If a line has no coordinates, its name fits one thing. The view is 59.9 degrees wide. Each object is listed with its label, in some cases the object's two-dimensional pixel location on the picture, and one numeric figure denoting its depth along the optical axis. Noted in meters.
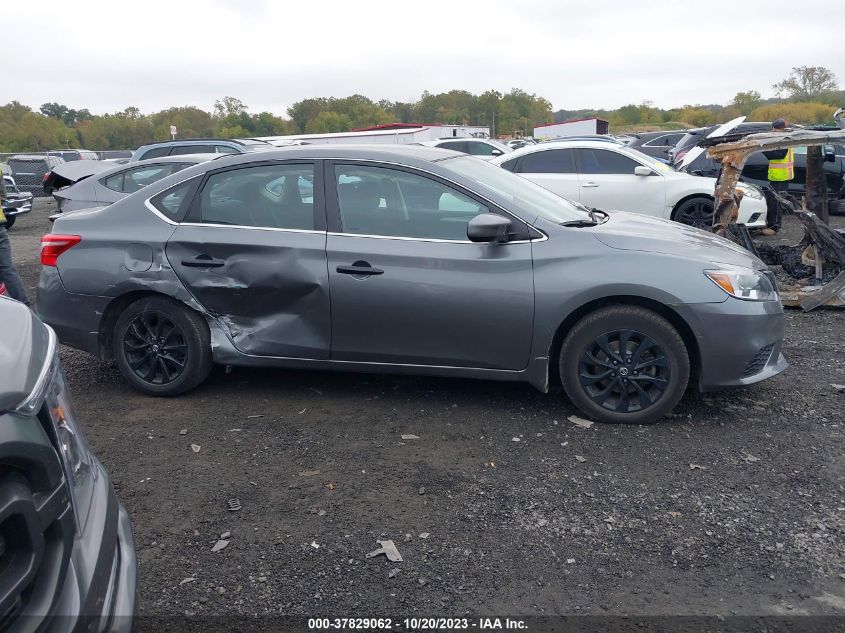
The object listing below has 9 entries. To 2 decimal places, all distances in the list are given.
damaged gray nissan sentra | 4.38
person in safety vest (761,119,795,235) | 11.46
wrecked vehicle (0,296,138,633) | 1.63
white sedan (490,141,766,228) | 10.73
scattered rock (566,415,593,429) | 4.50
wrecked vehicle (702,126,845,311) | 6.98
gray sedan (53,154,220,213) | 10.51
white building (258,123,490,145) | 19.42
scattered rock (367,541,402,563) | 3.21
